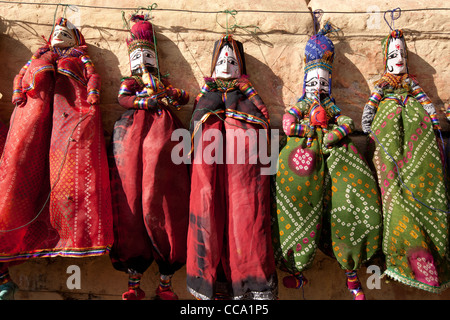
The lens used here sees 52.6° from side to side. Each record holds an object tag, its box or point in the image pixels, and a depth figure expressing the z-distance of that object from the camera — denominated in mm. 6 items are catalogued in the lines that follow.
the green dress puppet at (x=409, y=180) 834
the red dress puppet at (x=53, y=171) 837
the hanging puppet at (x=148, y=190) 859
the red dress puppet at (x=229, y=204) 836
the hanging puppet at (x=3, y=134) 918
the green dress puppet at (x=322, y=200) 849
